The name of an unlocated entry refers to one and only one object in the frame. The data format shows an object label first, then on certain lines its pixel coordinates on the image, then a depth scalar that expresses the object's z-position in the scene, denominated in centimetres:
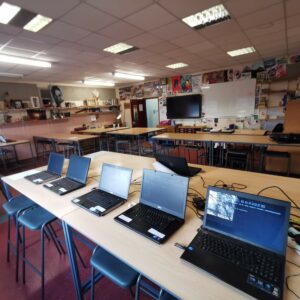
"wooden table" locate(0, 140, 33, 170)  513
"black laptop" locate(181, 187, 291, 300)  70
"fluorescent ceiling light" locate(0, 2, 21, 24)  214
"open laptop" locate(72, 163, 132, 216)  130
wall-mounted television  723
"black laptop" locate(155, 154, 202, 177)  162
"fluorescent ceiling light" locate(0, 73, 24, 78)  522
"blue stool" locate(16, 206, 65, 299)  156
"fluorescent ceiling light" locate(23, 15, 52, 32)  248
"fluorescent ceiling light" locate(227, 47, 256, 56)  455
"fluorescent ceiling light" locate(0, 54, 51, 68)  382
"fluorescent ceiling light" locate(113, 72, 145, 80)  631
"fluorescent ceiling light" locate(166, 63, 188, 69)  564
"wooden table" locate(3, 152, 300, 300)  71
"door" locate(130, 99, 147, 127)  909
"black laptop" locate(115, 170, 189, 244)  103
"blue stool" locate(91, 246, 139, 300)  107
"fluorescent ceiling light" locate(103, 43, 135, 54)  372
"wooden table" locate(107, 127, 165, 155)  524
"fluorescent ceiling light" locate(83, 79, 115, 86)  727
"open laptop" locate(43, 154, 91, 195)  165
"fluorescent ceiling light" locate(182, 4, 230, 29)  262
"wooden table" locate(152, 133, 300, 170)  328
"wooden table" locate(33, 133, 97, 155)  504
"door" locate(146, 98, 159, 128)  1016
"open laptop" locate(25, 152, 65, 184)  192
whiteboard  619
